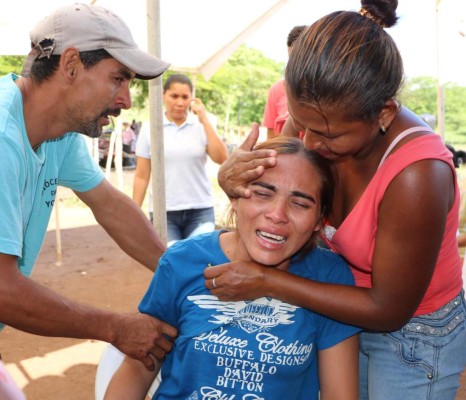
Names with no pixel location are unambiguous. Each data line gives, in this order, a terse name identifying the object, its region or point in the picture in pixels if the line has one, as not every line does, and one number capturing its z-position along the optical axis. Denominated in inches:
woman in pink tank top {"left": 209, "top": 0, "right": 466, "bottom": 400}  57.6
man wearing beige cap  71.2
